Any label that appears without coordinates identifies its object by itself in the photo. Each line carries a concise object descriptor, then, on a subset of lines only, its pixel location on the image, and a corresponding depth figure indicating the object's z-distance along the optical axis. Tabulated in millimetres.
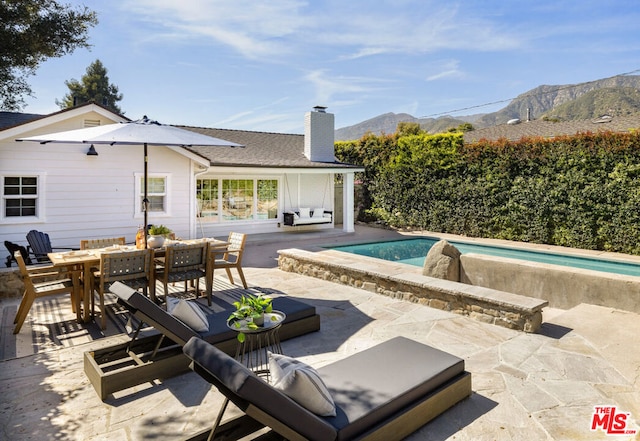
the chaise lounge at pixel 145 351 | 3822
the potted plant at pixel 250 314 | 3880
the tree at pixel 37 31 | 16781
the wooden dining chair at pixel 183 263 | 6512
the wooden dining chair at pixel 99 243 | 7262
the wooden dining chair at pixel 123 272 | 5805
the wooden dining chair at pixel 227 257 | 6938
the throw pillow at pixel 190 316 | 4469
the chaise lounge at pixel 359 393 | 2379
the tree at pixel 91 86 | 39156
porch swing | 16203
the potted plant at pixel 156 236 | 6785
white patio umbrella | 6086
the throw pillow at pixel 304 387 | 2750
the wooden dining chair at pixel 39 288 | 5578
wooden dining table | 5816
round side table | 3840
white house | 9891
